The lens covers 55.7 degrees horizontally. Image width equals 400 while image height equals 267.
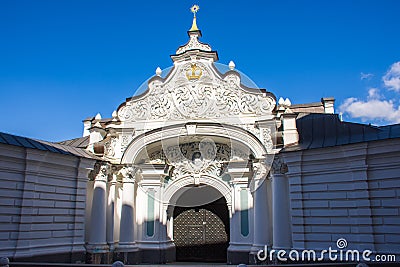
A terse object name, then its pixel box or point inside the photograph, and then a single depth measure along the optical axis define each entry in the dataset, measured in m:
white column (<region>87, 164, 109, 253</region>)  11.43
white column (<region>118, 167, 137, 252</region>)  11.97
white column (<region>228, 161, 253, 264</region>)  11.47
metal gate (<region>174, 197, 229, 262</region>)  13.25
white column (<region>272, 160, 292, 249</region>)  10.24
